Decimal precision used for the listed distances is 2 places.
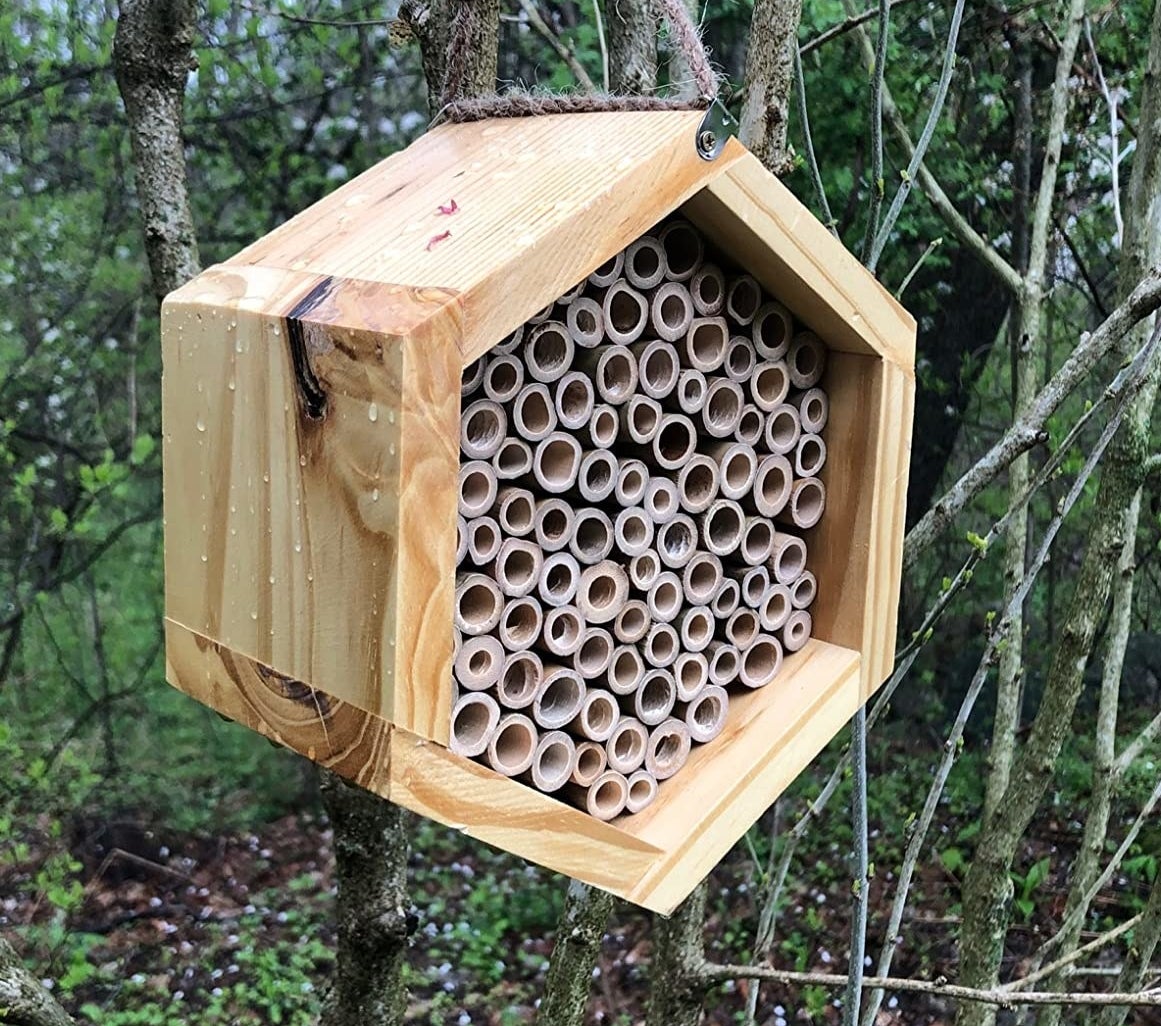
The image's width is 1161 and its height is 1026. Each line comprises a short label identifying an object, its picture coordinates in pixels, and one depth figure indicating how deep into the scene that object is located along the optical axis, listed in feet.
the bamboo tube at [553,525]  2.49
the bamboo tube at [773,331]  2.85
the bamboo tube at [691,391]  2.70
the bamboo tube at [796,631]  3.11
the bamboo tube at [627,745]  2.70
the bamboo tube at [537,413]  2.41
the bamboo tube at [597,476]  2.55
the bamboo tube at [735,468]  2.84
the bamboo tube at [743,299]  2.77
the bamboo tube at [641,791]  2.76
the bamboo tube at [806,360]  2.94
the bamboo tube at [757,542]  2.98
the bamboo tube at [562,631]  2.54
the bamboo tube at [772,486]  2.96
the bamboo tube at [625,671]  2.72
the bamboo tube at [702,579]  2.87
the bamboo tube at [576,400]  2.49
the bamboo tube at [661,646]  2.80
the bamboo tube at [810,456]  3.03
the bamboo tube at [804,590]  3.13
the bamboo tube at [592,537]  2.58
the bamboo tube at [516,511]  2.41
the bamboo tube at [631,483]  2.64
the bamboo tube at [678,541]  2.77
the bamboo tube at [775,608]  3.06
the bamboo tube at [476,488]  2.30
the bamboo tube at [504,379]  2.33
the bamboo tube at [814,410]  2.99
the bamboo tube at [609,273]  2.50
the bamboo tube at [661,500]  2.72
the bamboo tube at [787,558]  3.06
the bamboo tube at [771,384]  2.89
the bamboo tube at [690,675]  2.88
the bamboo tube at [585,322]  2.46
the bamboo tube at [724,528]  2.88
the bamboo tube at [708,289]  2.69
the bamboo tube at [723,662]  2.98
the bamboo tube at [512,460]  2.39
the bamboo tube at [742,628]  3.02
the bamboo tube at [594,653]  2.64
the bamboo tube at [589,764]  2.62
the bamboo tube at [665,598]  2.78
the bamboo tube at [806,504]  3.06
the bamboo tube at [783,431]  2.95
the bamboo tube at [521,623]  2.46
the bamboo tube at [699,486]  2.81
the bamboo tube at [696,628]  2.89
